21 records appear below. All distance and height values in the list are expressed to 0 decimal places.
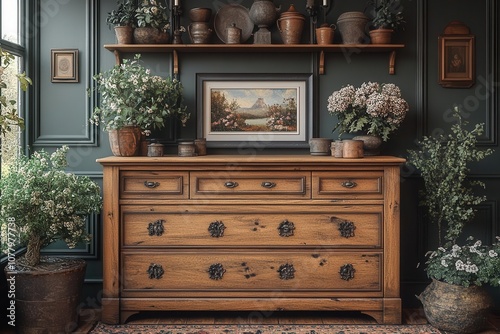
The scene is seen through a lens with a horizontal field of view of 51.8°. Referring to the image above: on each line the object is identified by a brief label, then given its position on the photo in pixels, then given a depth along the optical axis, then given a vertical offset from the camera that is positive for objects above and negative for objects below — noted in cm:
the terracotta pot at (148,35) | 414 +101
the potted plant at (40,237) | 348 -54
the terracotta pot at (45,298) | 350 -94
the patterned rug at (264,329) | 368 -122
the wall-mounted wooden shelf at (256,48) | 412 +92
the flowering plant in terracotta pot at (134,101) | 387 +47
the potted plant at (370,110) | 398 +40
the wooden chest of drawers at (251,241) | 377 -59
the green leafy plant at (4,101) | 303 +35
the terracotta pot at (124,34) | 414 +102
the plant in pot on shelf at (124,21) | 414 +113
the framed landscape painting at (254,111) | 435 +43
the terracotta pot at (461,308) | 362 -104
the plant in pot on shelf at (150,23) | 411 +111
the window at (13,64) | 390 +78
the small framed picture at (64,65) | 432 +81
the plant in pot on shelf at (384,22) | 412 +113
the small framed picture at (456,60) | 427 +84
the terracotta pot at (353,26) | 414 +110
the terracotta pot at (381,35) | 412 +101
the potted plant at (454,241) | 363 -64
